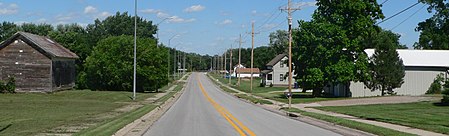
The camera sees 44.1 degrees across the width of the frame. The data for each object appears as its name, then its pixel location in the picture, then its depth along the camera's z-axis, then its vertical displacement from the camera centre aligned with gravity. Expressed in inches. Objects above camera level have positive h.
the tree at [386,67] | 2135.8 +42.7
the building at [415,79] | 2268.7 -3.6
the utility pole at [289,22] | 1706.9 +172.2
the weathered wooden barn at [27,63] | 2352.4 +50.2
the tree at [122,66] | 2790.4 +50.3
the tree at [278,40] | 7038.9 +484.0
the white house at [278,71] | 4200.3 +45.2
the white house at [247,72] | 7128.4 +60.7
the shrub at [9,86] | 2284.3 -46.5
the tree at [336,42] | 2084.2 +137.0
